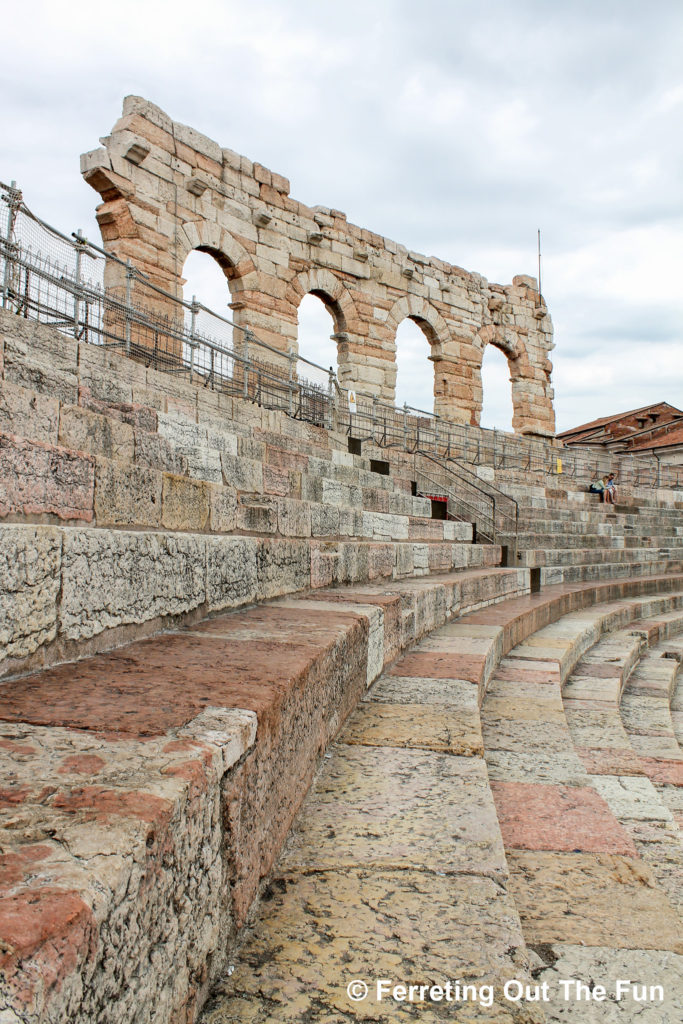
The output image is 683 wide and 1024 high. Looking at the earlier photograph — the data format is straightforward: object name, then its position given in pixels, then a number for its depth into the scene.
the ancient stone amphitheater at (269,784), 1.07
